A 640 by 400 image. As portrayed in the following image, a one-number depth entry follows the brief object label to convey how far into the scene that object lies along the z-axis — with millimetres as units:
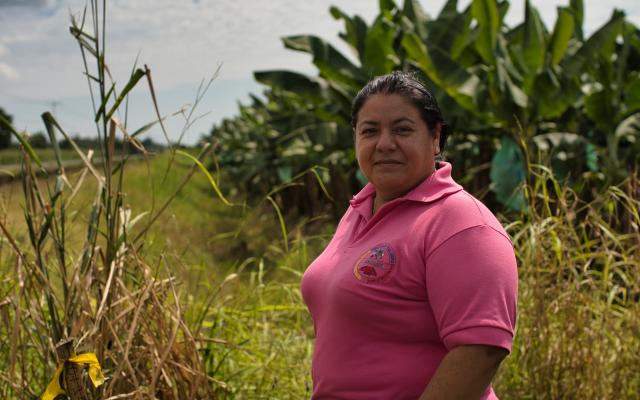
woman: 1227
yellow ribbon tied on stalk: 1508
